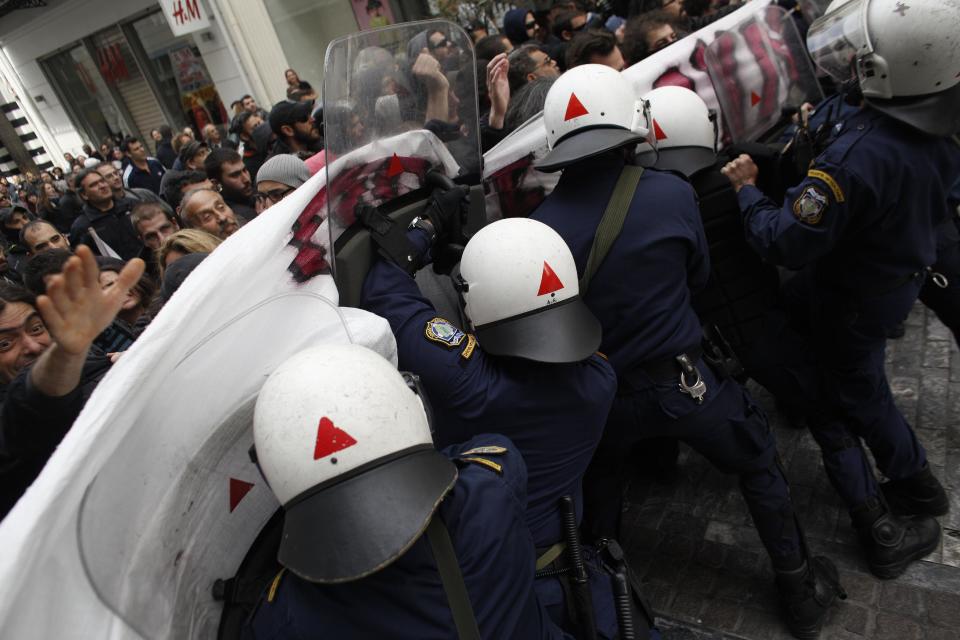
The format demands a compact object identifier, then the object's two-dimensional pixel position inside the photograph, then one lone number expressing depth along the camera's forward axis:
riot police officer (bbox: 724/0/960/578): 1.95
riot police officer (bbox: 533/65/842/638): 2.04
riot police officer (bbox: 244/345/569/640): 1.10
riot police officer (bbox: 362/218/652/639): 1.73
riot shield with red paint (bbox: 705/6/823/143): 3.37
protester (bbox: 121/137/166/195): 7.68
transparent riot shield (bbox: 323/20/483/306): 1.88
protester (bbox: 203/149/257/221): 4.19
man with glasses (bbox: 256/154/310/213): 3.23
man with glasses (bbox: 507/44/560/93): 3.79
